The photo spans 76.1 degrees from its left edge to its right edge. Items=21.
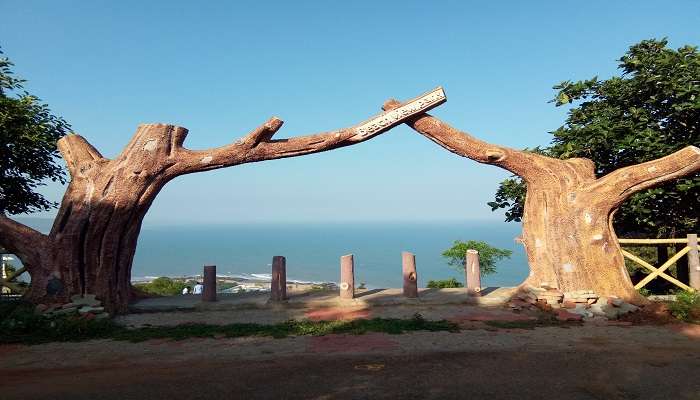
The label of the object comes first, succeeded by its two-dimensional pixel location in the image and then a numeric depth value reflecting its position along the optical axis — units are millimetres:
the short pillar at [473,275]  13664
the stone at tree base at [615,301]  10938
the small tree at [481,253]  27312
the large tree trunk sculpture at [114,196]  11133
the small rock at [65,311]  10508
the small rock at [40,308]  10499
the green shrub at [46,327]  9539
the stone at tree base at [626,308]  10828
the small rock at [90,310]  10763
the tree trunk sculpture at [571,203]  11461
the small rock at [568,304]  11241
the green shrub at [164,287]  35041
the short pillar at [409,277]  13547
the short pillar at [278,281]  13188
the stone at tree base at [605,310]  10727
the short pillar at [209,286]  13508
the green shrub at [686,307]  10422
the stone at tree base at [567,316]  10648
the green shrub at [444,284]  23000
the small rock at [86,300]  10952
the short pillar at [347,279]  13469
